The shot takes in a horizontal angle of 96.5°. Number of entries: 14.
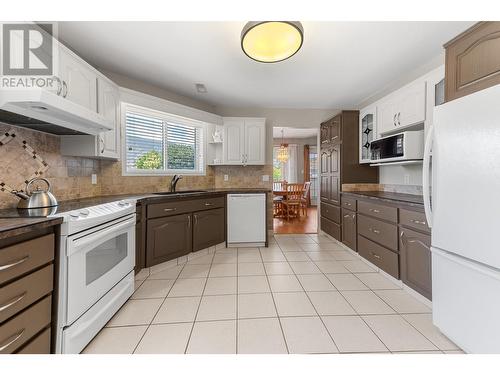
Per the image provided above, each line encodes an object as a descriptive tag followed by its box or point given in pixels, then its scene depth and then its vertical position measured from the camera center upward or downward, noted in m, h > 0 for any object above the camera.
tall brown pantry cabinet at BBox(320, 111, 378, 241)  3.60 +0.34
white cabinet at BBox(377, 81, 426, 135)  2.42 +0.92
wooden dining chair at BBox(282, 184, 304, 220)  6.02 -0.39
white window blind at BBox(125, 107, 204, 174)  3.17 +0.65
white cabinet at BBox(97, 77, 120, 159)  2.33 +0.80
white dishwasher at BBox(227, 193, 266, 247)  3.54 -0.54
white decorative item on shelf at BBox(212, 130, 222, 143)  3.96 +0.86
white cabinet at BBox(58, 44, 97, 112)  1.83 +0.95
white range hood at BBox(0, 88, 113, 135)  1.32 +0.50
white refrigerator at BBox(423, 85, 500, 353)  1.18 -0.20
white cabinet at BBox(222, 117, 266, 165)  3.97 +0.82
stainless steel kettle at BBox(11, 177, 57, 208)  1.61 -0.10
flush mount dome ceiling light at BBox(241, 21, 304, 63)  1.66 +1.15
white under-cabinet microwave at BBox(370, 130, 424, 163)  2.47 +0.45
